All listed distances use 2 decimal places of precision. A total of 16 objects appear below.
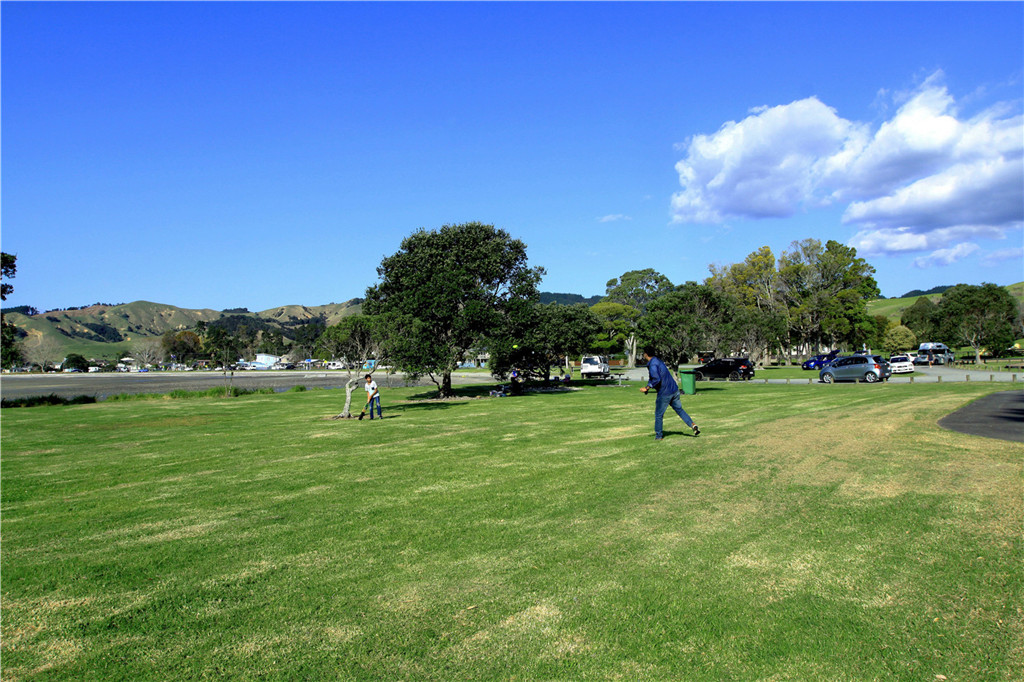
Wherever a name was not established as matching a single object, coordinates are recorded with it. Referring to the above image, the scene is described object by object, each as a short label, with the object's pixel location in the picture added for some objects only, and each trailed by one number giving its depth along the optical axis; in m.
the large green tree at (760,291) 73.19
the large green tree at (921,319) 91.47
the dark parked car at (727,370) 46.03
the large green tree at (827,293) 75.38
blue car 60.99
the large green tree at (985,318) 61.69
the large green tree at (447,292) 28.45
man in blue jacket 13.37
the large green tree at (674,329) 29.88
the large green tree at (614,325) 81.56
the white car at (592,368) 52.06
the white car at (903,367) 46.38
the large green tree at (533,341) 31.70
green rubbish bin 28.53
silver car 37.53
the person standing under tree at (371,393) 21.91
